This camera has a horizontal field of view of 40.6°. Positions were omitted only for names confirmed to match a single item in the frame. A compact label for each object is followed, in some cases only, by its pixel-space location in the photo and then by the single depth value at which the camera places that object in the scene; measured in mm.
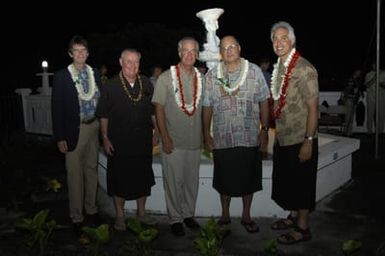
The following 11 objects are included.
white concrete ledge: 5562
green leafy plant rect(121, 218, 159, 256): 3934
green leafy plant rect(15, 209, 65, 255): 4234
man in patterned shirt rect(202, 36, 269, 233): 4871
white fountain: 7137
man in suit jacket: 5023
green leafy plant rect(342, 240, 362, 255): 3717
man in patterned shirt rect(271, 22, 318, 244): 4562
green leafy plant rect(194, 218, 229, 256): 3824
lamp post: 13977
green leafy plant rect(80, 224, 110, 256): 3895
